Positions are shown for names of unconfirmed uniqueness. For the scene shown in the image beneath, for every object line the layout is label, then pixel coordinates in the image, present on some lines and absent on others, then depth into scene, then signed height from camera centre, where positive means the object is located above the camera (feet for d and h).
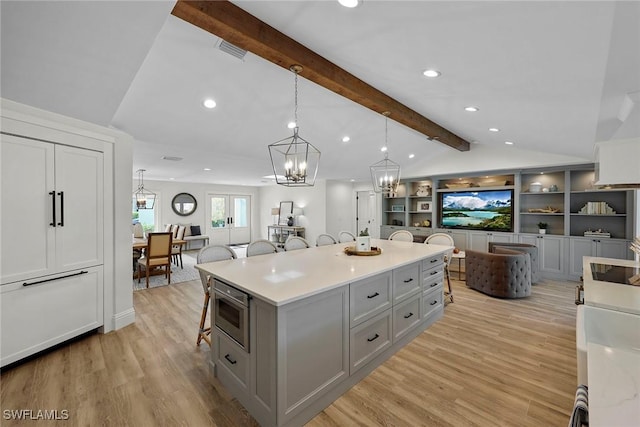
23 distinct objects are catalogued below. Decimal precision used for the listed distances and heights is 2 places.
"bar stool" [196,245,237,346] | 9.29 -1.68
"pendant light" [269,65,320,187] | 8.41 +1.30
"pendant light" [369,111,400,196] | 12.55 +1.24
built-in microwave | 6.62 -2.59
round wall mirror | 31.94 +0.80
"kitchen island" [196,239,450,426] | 5.98 -2.97
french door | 35.01 -0.97
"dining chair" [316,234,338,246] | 15.06 -1.60
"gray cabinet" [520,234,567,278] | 18.61 -2.85
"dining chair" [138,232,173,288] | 17.06 -2.59
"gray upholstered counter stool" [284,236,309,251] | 13.16 -1.56
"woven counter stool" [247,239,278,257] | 11.76 -1.59
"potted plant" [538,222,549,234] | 19.70 -1.10
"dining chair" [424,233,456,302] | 14.02 -1.67
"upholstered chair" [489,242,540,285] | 17.07 -2.40
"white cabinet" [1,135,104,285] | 8.00 +0.06
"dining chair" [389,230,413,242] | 16.97 -1.53
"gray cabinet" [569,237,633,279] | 16.55 -2.31
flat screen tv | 21.24 +0.13
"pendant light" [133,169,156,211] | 26.32 +1.54
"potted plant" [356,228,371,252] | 11.13 -1.30
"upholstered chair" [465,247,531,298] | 14.51 -3.31
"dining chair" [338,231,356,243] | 15.93 -1.52
